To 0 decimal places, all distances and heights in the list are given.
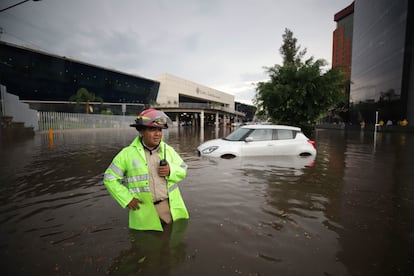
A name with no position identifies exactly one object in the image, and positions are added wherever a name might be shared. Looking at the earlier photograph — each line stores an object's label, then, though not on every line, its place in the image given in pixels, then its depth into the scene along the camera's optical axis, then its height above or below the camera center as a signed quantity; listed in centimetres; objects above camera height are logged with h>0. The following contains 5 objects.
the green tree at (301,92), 1617 +271
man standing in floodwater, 228 -59
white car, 771 -69
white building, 6050 +1072
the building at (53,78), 3475 +938
